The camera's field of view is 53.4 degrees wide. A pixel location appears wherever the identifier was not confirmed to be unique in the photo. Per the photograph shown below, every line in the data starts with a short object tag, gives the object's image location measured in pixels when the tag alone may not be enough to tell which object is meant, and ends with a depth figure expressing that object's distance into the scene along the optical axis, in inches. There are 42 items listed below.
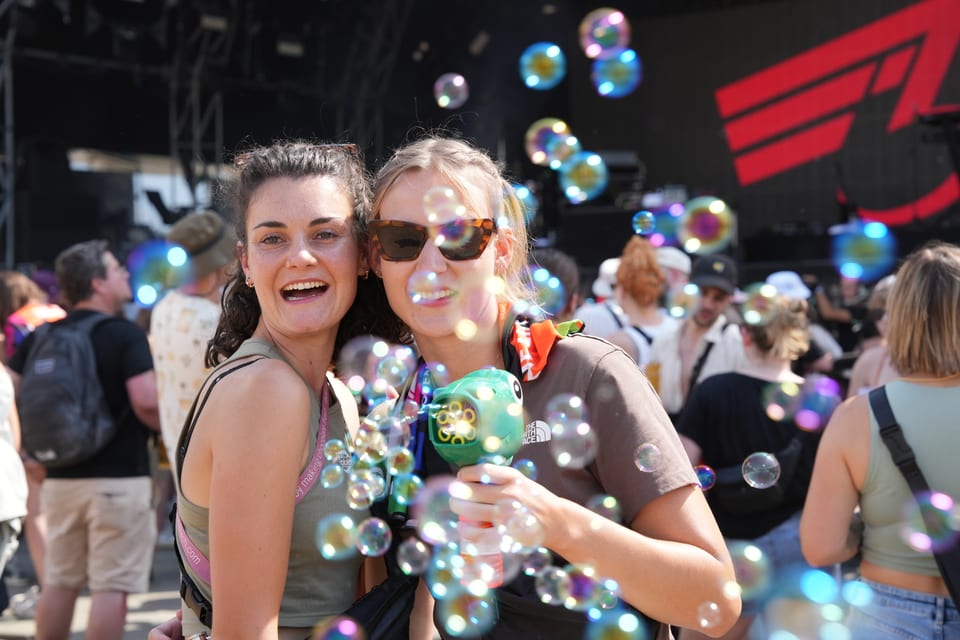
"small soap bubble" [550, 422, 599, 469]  58.1
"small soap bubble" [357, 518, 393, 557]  61.9
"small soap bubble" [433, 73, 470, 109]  110.7
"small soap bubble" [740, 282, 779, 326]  134.5
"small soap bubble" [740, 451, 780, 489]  94.3
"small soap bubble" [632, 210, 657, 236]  103.1
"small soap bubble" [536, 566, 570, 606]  57.9
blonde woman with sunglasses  54.9
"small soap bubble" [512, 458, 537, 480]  59.7
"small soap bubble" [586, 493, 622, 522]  58.6
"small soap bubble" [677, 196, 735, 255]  128.7
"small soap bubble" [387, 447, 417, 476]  60.7
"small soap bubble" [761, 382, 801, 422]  127.9
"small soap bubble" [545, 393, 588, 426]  58.4
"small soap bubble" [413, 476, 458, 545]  55.6
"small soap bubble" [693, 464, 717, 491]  85.7
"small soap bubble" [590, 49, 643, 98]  128.2
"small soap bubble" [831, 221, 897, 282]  264.1
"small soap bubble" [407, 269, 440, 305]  61.8
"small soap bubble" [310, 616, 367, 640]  60.7
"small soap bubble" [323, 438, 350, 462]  62.6
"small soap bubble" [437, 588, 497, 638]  59.7
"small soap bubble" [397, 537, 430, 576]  61.0
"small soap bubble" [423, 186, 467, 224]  61.6
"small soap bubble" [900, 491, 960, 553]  81.5
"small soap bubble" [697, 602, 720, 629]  57.3
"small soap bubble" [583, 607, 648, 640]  58.8
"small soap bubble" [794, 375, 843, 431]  122.1
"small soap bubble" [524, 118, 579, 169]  109.4
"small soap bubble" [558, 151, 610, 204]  112.7
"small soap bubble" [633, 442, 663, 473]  57.4
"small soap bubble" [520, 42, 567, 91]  121.9
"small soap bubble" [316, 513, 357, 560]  62.1
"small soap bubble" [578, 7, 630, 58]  127.5
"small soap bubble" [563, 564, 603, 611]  57.6
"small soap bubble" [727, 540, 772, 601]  76.3
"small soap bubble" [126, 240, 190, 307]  146.9
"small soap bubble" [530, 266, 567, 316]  97.8
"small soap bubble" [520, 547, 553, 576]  57.7
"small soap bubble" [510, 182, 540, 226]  74.5
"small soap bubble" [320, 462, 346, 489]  61.9
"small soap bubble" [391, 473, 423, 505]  60.3
